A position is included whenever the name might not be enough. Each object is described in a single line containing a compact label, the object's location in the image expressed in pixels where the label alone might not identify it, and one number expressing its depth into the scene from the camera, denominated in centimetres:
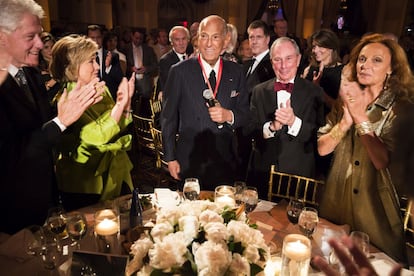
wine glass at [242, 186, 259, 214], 164
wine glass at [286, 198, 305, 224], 156
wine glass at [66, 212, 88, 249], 139
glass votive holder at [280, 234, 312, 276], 118
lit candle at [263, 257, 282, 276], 126
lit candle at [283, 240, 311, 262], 117
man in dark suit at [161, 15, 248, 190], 253
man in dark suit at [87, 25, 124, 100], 520
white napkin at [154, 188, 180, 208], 168
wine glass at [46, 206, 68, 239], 143
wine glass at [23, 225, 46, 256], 135
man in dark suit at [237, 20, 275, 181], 370
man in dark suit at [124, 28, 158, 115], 641
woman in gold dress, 188
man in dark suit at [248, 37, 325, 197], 247
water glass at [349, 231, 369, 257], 129
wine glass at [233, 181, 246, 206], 171
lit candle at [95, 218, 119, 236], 137
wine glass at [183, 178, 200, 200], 171
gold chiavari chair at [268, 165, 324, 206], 271
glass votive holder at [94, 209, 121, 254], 137
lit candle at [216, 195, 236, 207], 151
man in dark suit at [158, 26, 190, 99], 528
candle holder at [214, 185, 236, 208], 154
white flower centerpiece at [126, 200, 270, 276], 91
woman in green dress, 219
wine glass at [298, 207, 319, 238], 145
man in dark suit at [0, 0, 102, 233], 178
